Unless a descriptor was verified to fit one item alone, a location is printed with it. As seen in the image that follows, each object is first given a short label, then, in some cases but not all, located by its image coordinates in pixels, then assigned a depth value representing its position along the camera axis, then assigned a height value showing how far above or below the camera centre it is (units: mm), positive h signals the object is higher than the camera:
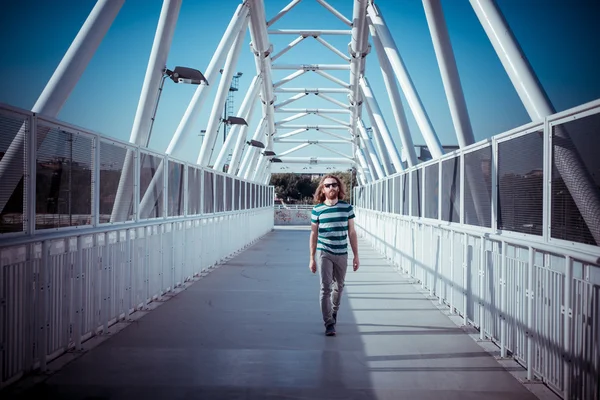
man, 6941 -463
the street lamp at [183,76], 12695 +2548
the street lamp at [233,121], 21594 +2734
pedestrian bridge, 4797 -943
